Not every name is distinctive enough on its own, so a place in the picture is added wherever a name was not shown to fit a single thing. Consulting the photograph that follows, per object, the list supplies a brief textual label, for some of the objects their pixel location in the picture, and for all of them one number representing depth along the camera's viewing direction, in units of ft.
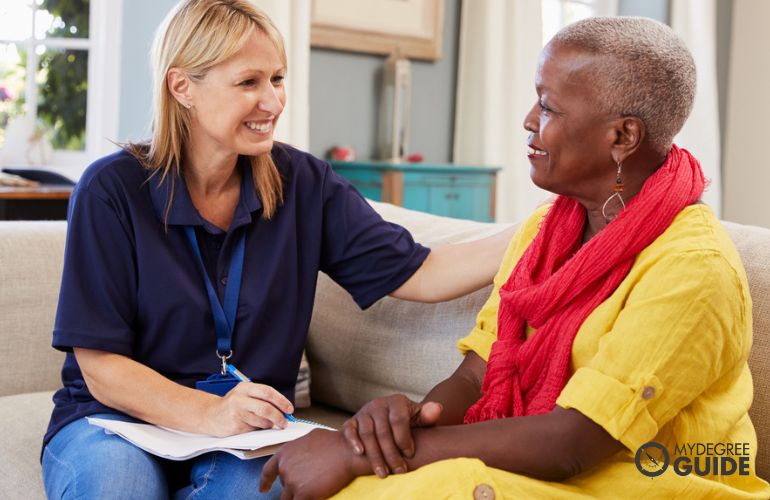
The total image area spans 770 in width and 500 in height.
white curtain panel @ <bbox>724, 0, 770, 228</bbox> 20.08
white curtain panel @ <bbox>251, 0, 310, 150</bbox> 12.89
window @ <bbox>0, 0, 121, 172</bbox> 13.28
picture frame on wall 14.47
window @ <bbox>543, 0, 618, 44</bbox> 18.31
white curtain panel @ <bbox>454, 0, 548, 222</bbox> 16.08
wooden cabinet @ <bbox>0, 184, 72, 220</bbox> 11.03
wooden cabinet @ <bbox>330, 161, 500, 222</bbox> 13.88
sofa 6.36
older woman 3.92
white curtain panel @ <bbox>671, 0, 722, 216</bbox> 19.08
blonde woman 5.20
